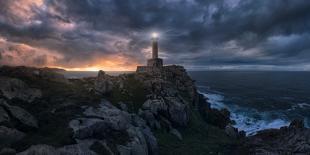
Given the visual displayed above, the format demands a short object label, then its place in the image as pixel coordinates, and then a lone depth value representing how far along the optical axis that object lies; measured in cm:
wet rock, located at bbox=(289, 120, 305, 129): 3307
